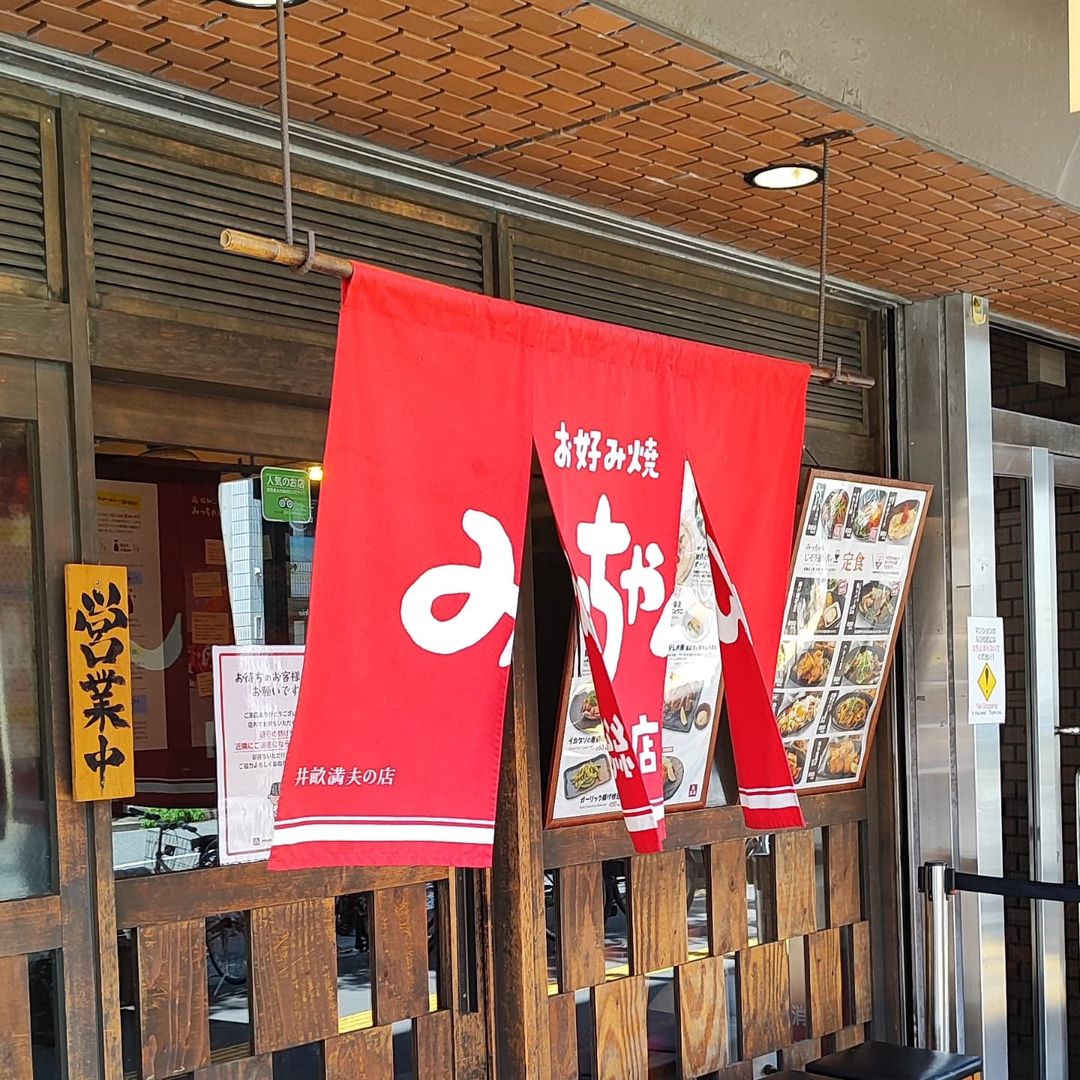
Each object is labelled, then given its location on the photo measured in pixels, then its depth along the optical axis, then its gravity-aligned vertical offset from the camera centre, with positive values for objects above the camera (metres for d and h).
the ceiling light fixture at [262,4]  2.98 +1.11
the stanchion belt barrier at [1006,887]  4.92 -1.45
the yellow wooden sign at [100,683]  3.23 -0.37
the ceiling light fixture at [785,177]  4.19 +0.99
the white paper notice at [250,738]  3.65 -0.58
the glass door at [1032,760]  6.15 -1.19
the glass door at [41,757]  3.17 -0.53
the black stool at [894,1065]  4.56 -1.91
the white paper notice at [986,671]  5.61 -0.72
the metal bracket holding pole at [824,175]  3.88 +0.96
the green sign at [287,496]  3.86 +0.06
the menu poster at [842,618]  5.21 -0.46
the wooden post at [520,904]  4.25 -1.21
